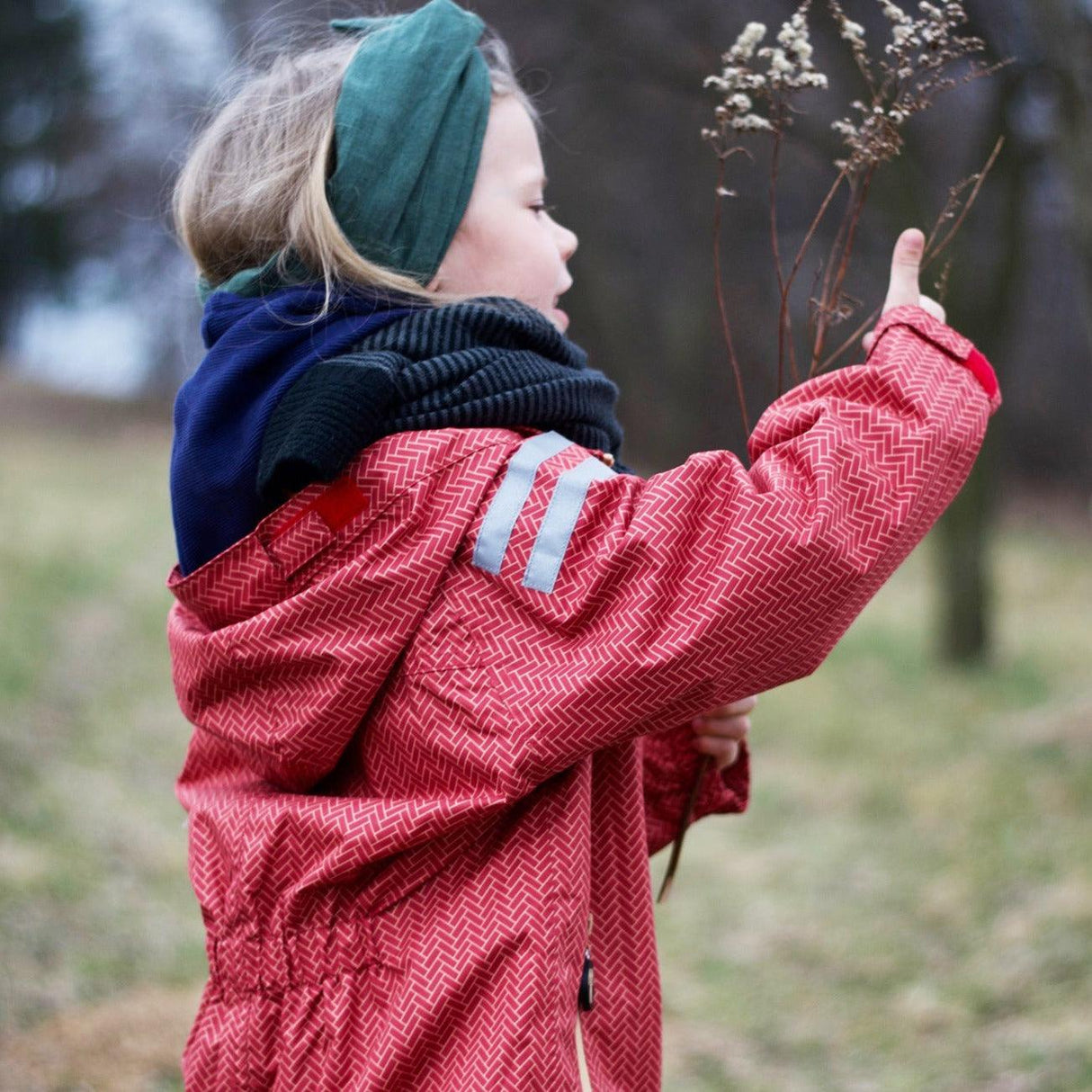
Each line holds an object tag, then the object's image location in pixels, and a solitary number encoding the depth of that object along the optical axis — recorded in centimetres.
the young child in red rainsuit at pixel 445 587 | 140
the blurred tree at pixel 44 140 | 1471
